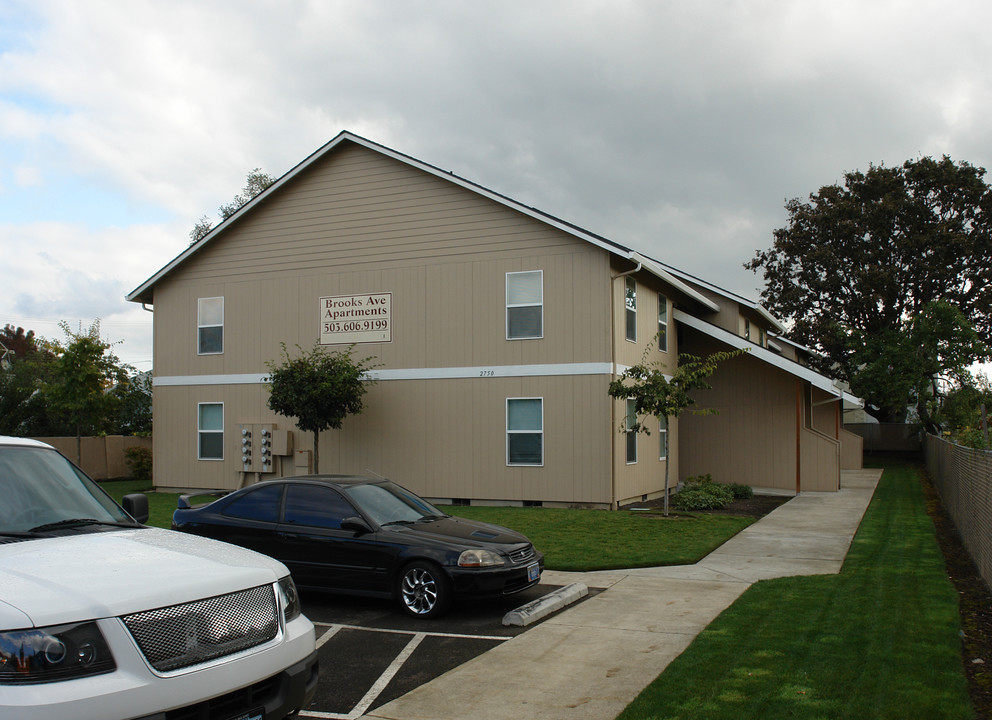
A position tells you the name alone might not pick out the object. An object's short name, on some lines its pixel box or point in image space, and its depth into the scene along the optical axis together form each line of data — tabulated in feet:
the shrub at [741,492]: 67.05
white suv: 11.82
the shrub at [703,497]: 60.18
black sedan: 27.66
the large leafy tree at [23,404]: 105.50
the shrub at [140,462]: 90.43
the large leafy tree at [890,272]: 119.34
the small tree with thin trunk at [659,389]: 52.47
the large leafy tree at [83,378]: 81.30
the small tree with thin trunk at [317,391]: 59.72
